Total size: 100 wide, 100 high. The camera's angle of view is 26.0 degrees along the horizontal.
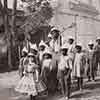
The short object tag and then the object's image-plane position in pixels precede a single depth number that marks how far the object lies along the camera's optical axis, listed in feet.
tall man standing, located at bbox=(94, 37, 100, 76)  14.49
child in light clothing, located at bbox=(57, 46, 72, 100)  11.48
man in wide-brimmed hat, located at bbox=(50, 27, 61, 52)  12.85
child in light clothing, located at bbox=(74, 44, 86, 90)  13.16
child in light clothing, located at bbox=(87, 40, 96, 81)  14.36
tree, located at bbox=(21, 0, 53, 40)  15.20
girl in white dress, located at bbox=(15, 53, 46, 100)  10.82
